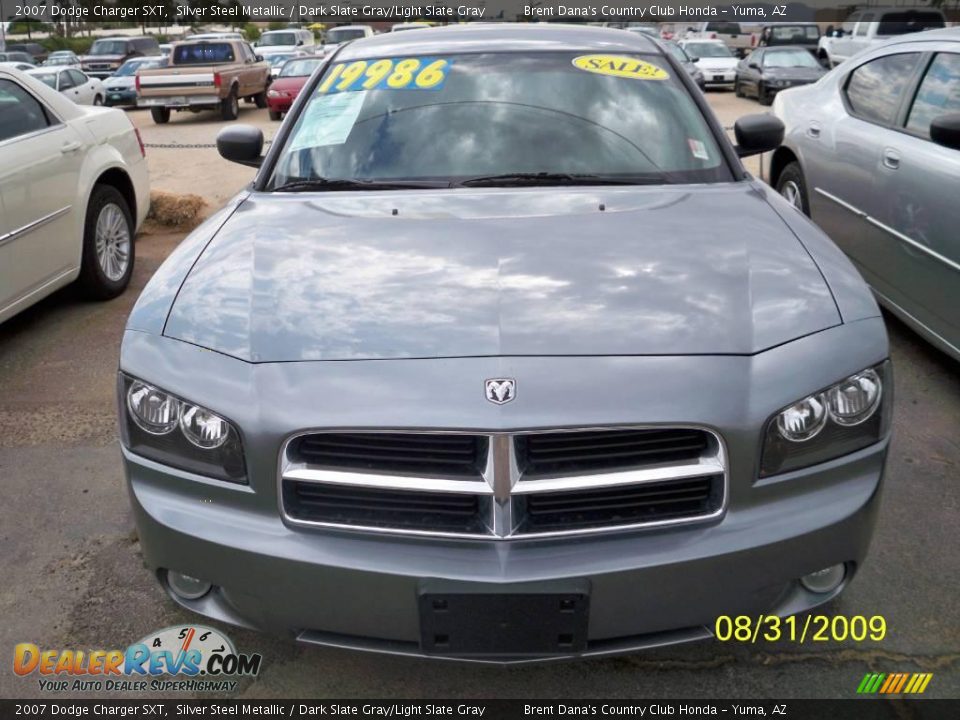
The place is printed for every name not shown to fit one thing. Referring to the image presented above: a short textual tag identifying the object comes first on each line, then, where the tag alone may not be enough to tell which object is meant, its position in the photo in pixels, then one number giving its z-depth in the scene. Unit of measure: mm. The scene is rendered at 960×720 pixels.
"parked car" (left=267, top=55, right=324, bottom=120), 17500
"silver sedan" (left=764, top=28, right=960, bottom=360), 3986
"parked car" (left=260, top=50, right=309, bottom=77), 25688
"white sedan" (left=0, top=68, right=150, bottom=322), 4773
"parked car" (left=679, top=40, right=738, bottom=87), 22359
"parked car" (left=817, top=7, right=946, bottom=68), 19094
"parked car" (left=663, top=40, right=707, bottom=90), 20072
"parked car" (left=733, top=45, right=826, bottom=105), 17719
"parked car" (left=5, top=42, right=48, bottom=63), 39844
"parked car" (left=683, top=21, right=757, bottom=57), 31812
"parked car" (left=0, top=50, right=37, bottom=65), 27869
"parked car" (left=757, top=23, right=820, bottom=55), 24656
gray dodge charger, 1924
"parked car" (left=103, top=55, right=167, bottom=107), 22859
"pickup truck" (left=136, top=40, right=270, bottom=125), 18172
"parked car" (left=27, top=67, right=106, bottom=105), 19016
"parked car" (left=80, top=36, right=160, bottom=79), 28703
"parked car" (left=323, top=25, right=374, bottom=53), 25578
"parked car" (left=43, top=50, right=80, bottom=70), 30086
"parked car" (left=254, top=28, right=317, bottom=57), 28125
